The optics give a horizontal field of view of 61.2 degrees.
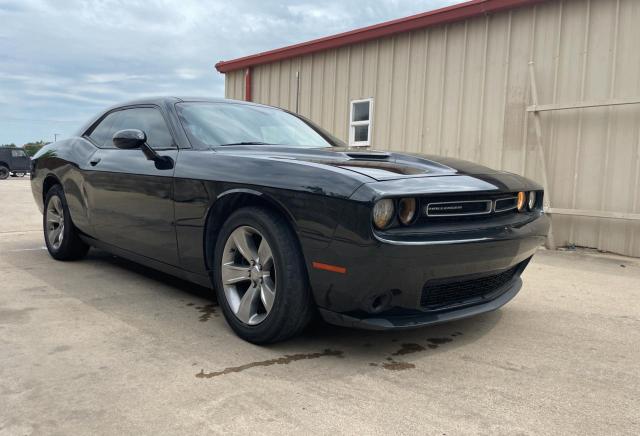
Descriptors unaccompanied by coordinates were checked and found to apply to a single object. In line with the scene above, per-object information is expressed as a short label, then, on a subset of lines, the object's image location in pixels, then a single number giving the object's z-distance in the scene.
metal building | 5.94
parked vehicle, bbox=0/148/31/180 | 25.66
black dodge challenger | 2.38
